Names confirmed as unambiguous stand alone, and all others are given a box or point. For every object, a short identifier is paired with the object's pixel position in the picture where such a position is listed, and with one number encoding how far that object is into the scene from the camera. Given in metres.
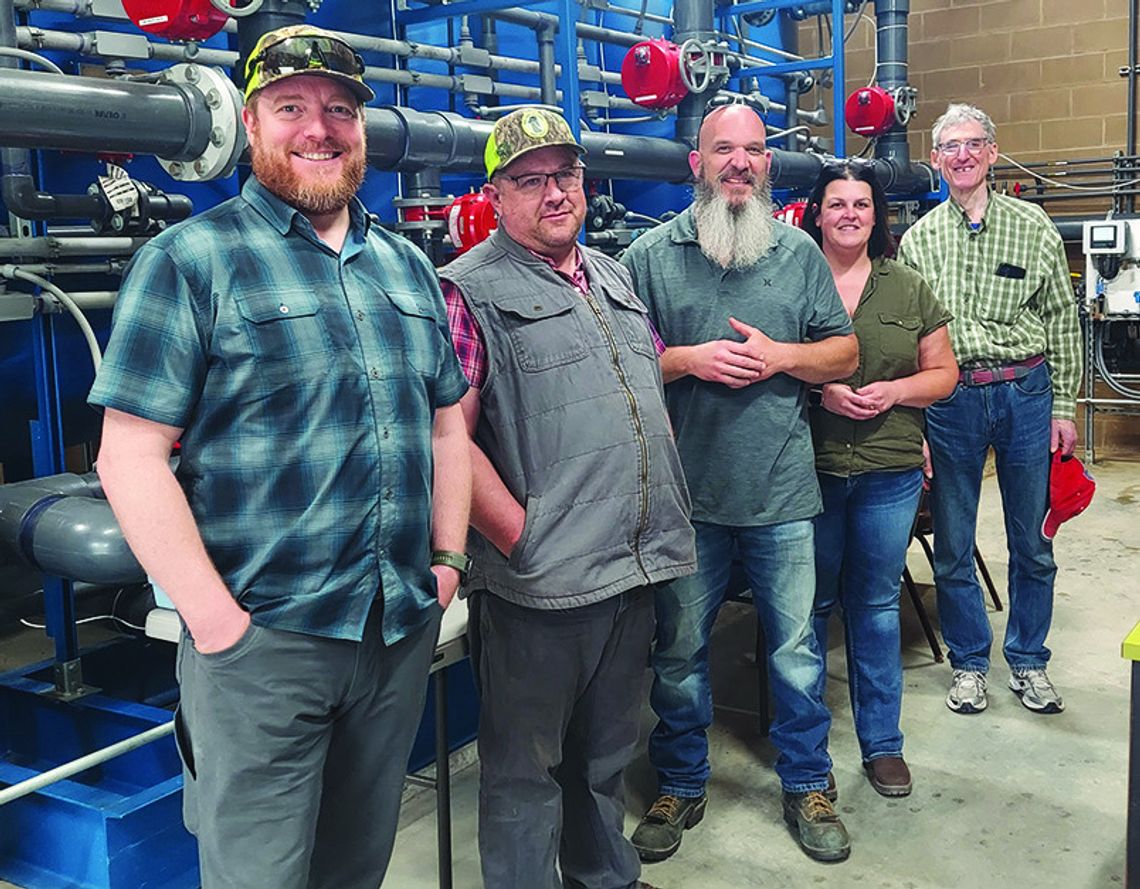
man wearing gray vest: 1.87
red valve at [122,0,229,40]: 2.72
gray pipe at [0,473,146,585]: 2.37
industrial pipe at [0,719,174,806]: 2.13
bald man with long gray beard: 2.29
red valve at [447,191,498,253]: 3.09
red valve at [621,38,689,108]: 4.48
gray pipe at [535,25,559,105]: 3.94
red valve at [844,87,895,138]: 6.01
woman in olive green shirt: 2.53
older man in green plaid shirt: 3.01
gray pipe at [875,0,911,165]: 6.20
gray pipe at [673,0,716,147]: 4.70
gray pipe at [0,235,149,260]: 2.84
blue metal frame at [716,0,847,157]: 5.06
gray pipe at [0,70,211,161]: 2.21
